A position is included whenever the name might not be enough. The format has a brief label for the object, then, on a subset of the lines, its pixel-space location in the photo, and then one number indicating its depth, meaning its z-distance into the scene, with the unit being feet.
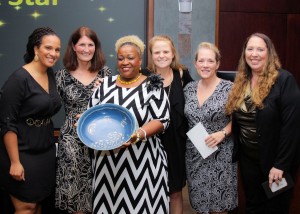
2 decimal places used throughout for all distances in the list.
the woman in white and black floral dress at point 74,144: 7.49
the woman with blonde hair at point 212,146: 7.62
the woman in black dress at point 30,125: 6.43
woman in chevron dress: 6.64
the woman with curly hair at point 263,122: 6.63
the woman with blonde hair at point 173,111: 7.98
